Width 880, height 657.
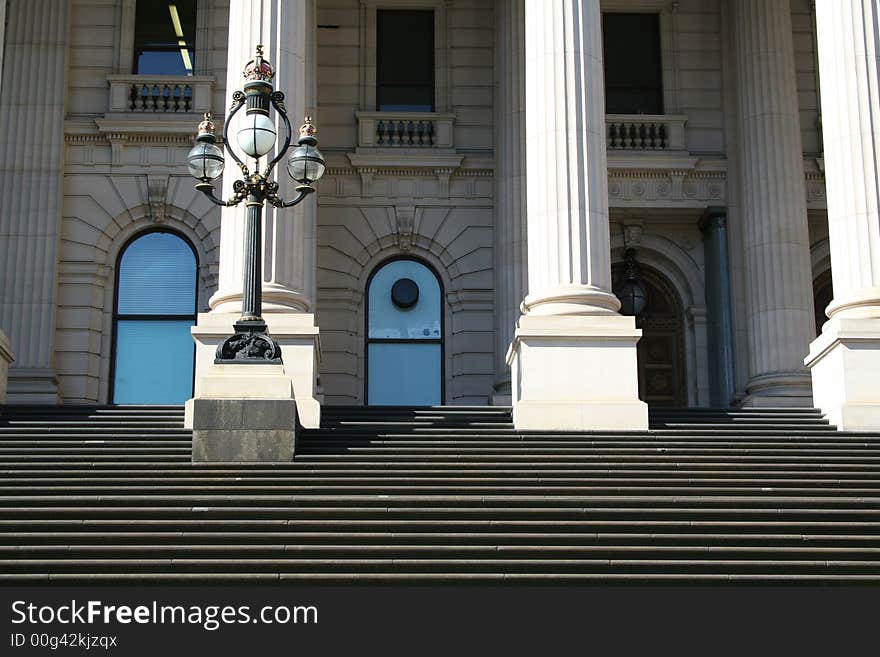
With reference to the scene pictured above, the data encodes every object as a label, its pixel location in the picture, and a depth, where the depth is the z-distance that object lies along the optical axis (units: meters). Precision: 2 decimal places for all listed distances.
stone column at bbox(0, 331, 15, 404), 20.14
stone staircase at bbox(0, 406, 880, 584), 14.20
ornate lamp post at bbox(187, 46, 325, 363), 17.28
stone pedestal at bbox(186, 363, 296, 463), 16.80
